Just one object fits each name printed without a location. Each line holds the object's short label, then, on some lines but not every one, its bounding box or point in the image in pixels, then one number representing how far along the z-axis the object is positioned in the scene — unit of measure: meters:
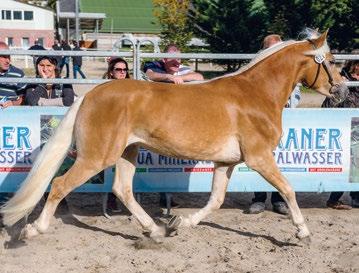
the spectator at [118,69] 6.81
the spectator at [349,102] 7.23
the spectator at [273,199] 6.93
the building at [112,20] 52.08
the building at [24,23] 66.44
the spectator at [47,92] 6.80
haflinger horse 5.40
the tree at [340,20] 28.95
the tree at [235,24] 30.11
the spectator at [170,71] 6.91
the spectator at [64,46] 26.03
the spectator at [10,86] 6.81
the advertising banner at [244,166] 6.61
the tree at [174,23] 30.43
